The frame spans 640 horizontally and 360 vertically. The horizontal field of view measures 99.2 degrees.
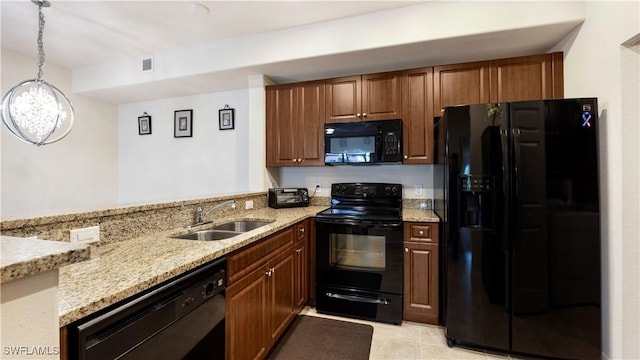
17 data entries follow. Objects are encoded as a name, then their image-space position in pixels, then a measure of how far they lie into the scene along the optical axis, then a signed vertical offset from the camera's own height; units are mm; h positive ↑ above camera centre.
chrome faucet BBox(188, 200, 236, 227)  2039 -243
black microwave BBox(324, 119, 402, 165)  2619 +384
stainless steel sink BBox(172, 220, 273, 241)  1856 -365
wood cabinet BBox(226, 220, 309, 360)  1450 -719
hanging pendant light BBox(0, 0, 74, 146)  2199 +620
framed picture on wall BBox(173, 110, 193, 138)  3832 +838
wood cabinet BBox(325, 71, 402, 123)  2691 +854
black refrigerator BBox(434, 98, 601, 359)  1811 -330
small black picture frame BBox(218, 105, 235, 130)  3633 +855
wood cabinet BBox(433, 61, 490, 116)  2443 +881
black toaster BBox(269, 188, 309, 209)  2965 -177
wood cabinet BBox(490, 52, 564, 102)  2297 +883
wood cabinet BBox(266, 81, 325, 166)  2932 +638
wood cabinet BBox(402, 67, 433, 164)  2588 +627
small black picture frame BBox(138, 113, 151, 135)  4012 +861
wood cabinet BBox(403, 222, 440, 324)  2287 -782
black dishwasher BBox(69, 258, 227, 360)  807 -502
